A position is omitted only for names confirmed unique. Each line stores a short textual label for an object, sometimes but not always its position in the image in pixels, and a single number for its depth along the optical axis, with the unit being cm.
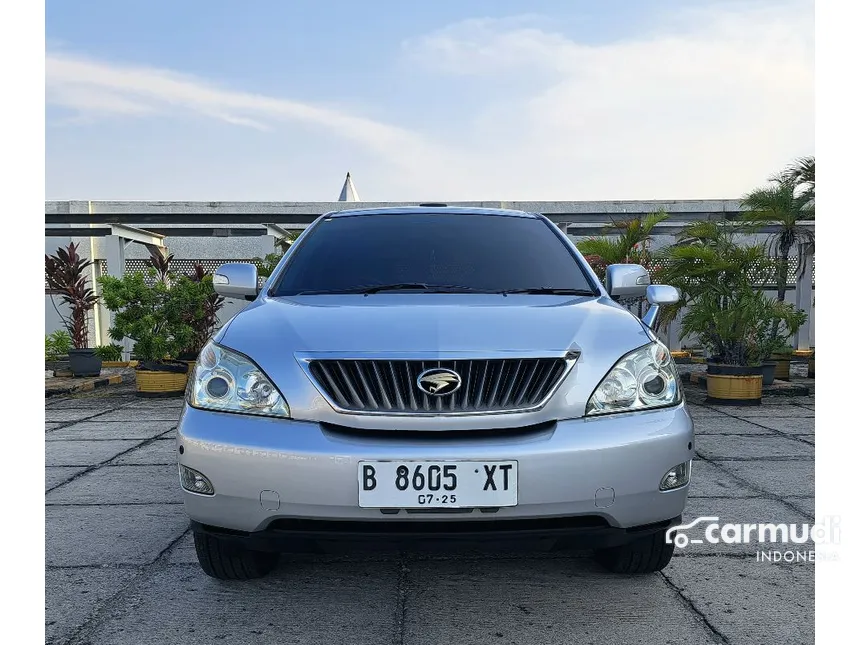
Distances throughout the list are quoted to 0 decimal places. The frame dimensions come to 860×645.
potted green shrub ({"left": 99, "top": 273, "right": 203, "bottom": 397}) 888
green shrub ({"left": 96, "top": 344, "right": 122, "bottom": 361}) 1316
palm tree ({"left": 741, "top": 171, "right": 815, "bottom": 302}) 1055
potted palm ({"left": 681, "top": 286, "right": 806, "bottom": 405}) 801
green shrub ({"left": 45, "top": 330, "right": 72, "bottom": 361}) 1202
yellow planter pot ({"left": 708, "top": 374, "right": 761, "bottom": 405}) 804
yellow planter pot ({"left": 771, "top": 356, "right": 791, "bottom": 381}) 1015
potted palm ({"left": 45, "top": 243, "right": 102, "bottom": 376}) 1139
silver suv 208
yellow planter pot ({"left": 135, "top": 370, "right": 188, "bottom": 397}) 895
